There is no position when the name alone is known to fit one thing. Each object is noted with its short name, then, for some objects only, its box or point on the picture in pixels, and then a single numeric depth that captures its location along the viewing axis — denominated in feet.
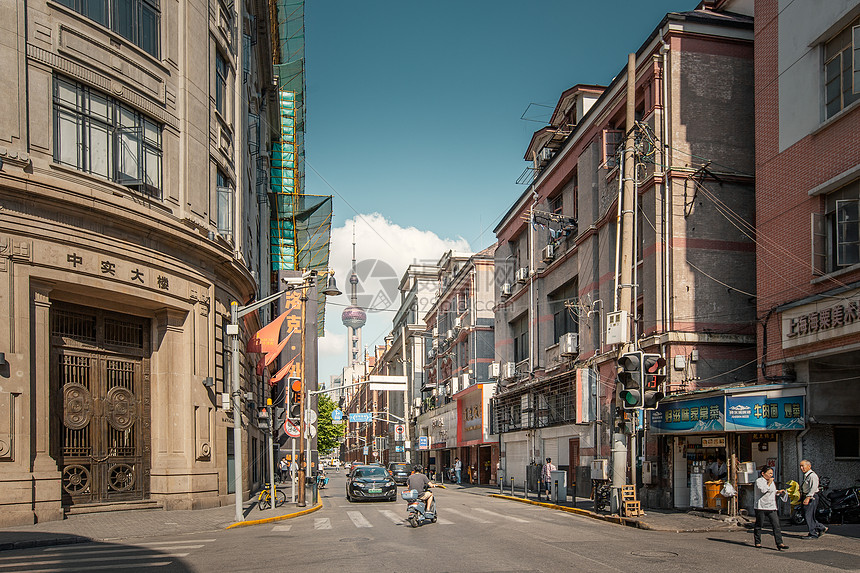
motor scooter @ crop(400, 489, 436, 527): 61.26
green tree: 292.40
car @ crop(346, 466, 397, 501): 95.86
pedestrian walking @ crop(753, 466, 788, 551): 46.04
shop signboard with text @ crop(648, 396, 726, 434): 68.59
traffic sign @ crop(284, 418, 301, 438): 84.17
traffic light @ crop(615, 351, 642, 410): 60.95
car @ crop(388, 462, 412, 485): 135.23
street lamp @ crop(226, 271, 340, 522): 65.10
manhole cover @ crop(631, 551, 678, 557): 43.42
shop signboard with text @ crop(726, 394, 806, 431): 64.18
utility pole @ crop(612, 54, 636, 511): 66.28
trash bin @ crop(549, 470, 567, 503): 87.20
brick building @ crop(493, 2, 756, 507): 80.84
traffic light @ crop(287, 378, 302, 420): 82.28
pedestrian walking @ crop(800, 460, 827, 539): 50.14
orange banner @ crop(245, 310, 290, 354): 90.99
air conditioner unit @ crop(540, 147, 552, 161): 128.77
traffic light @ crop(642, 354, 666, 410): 62.39
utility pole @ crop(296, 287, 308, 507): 83.51
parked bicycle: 77.61
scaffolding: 187.21
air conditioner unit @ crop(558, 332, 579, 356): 110.32
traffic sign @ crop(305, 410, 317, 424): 110.01
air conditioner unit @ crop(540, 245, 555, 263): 122.11
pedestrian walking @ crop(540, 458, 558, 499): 98.81
